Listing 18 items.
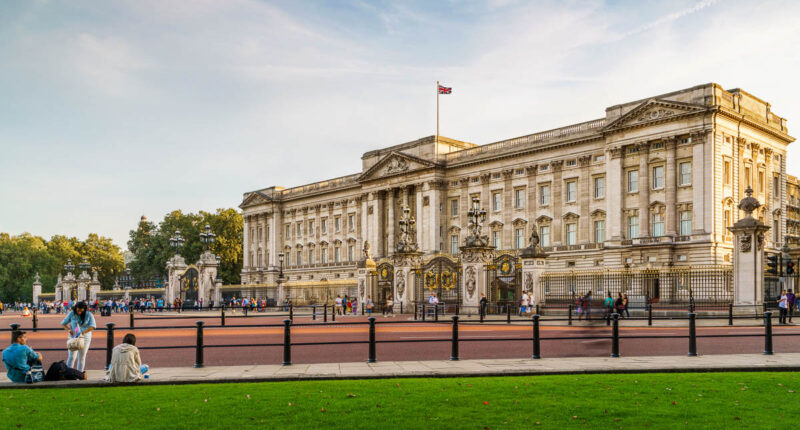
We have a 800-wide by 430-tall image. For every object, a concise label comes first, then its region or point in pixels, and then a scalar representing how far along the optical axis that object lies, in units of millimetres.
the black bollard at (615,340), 15047
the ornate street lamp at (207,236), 53469
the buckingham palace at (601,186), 55781
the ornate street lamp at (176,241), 58281
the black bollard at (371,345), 14508
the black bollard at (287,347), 14039
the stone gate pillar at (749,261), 28766
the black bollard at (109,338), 13807
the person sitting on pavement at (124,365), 11836
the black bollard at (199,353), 13702
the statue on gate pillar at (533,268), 34438
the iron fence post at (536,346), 14852
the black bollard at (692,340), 15102
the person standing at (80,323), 14336
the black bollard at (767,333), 15242
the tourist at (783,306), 27219
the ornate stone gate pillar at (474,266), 36750
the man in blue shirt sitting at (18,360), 11836
